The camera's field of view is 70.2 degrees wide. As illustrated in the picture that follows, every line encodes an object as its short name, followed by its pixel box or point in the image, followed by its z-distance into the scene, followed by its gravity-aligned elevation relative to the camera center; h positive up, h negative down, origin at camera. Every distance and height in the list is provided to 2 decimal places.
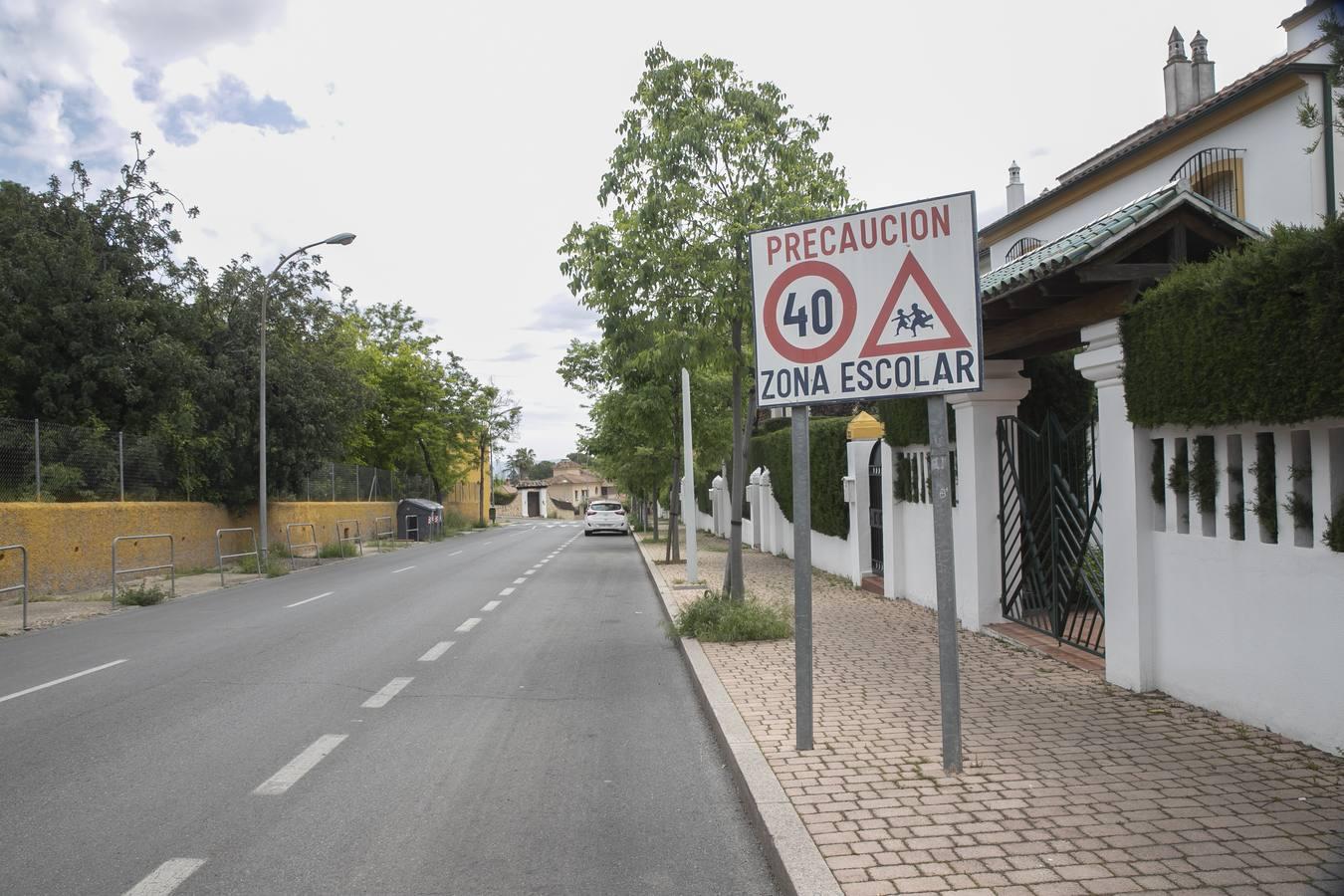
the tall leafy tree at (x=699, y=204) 11.03 +3.18
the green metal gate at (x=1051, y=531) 8.73 -0.61
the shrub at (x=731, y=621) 9.60 -1.50
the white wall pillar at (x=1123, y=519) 6.82 -0.39
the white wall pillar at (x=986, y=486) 9.84 -0.18
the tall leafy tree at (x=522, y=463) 125.65 +2.44
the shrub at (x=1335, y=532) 4.93 -0.37
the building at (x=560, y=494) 119.75 -2.04
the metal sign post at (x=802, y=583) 5.55 -0.66
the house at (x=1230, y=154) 15.30 +5.90
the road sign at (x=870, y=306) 5.29 +0.96
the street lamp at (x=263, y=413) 22.34 +1.72
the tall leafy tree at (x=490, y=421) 49.88 +3.55
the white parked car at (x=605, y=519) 41.88 -1.79
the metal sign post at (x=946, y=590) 5.01 -0.65
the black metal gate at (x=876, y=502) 14.59 -0.47
